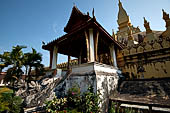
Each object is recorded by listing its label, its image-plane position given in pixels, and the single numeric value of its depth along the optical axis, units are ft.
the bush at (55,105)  12.88
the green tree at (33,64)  34.78
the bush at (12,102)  13.53
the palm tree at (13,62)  31.99
